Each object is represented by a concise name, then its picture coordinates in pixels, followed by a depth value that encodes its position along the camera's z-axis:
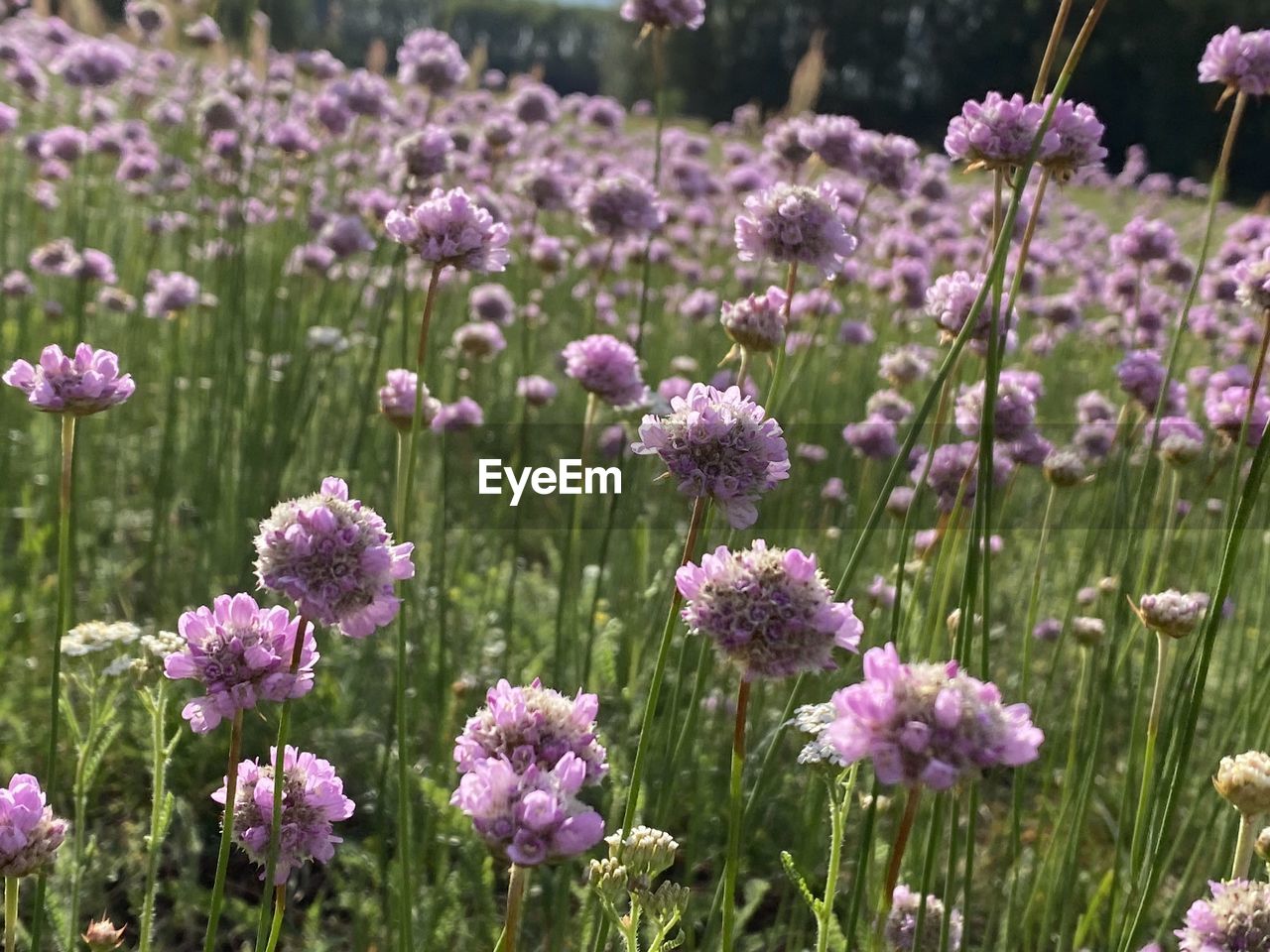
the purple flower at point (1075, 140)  0.32
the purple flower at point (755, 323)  0.33
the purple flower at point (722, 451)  0.24
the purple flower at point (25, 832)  0.22
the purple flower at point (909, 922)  0.30
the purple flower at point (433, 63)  0.60
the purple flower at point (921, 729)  0.18
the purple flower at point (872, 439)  0.50
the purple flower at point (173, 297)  0.60
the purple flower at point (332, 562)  0.21
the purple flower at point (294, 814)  0.23
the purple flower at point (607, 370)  0.39
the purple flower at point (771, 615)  0.21
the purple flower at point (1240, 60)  0.35
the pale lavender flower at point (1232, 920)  0.22
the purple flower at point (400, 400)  0.34
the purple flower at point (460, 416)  0.50
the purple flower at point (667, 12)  0.43
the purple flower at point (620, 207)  0.46
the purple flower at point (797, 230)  0.34
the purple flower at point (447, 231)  0.29
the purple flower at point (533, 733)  0.21
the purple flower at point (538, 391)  0.50
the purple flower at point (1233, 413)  0.39
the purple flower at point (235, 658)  0.22
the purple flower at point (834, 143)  0.45
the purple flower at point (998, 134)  0.30
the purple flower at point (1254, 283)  0.32
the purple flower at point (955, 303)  0.34
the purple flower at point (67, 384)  0.26
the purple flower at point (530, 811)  0.19
